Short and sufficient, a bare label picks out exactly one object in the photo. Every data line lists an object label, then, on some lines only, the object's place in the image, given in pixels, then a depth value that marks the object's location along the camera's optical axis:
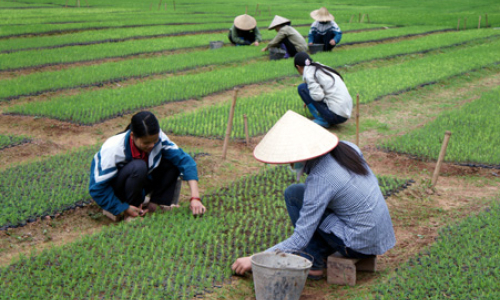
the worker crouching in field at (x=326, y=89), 7.00
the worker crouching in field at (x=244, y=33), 13.93
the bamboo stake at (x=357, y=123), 6.04
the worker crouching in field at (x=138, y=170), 3.91
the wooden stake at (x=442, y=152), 4.95
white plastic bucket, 3.01
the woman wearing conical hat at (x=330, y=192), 3.15
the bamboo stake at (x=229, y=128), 5.77
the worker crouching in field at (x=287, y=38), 11.80
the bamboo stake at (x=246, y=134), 6.18
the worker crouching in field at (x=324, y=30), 13.00
